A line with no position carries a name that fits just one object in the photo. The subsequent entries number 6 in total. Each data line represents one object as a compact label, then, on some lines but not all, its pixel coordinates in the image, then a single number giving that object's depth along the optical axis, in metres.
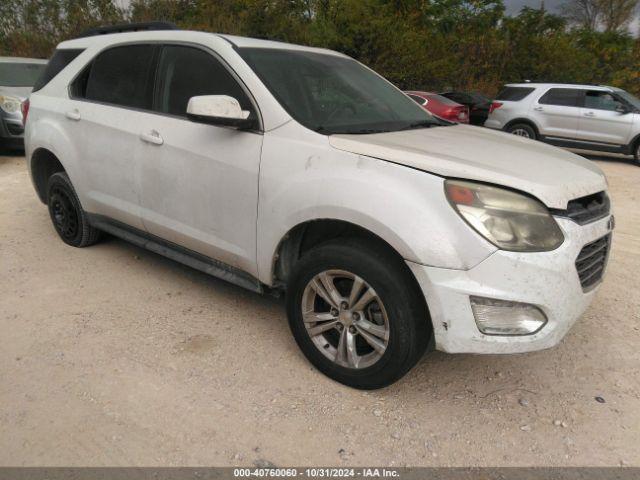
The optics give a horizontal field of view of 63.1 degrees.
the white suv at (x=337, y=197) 2.21
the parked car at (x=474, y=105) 14.07
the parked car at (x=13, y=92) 8.57
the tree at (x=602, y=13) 31.52
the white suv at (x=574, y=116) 10.62
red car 11.29
